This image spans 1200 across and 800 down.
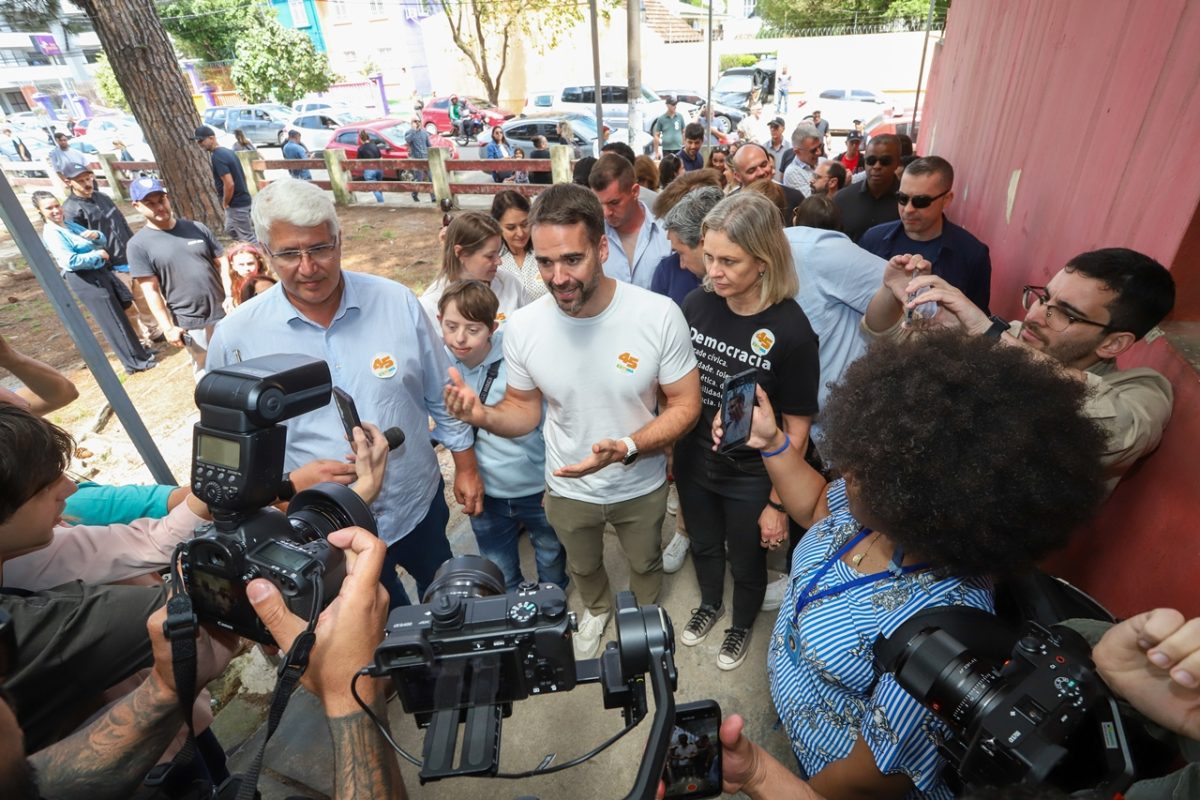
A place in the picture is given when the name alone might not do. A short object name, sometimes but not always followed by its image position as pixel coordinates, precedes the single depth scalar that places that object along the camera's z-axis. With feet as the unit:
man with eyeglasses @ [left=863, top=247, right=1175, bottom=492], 5.39
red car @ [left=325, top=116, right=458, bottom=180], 47.83
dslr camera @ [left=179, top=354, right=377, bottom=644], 4.03
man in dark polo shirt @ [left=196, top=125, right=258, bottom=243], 26.08
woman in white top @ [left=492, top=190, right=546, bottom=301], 12.07
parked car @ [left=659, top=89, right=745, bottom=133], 60.29
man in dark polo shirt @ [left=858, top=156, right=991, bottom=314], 10.61
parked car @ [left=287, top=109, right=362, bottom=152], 57.67
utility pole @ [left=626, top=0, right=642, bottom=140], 33.14
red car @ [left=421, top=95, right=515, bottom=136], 61.31
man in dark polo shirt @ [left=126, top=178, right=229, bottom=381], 16.67
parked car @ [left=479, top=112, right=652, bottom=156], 46.32
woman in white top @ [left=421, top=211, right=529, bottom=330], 10.29
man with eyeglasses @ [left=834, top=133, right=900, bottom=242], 15.19
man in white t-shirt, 7.30
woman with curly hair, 4.09
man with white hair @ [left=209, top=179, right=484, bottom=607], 7.01
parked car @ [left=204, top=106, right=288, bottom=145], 65.31
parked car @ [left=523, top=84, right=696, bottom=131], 54.13
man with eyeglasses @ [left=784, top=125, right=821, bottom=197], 23.45
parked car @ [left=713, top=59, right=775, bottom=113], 67.67
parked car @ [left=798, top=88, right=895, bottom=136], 57.98
